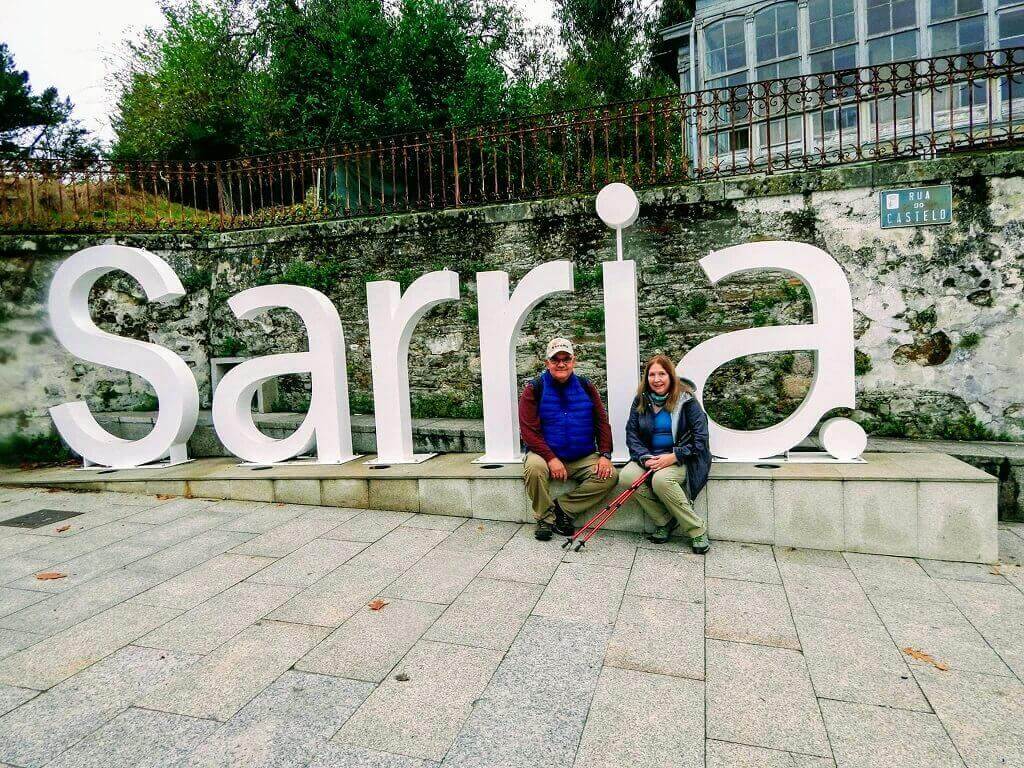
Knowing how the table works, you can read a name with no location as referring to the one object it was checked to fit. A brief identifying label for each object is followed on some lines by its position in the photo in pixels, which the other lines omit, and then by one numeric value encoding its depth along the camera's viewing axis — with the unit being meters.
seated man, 4.89
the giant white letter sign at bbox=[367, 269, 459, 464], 5.80
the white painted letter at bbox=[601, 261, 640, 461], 5.25
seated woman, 4.60
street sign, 6.01
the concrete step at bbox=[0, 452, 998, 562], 4.45
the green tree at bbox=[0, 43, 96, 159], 13.26
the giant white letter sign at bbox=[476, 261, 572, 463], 5.55
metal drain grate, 5.45
